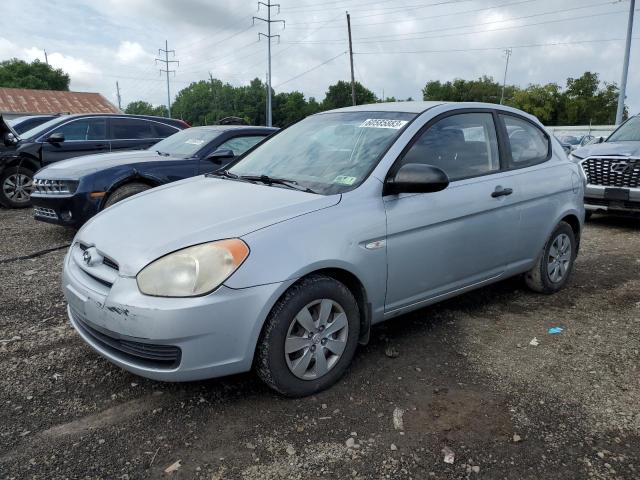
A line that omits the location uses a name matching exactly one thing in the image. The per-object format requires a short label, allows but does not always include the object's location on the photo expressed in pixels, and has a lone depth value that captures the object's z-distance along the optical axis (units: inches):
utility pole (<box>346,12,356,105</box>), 1444.4
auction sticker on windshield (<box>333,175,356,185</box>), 124.0
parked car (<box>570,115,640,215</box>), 292.8
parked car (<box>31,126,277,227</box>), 238.4
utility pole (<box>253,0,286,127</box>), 1711.4
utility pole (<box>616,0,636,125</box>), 912.3
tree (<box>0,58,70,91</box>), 2431.1
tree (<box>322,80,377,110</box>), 3521.2
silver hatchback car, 99.1
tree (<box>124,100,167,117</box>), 4660.4
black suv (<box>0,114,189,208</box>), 340.8
